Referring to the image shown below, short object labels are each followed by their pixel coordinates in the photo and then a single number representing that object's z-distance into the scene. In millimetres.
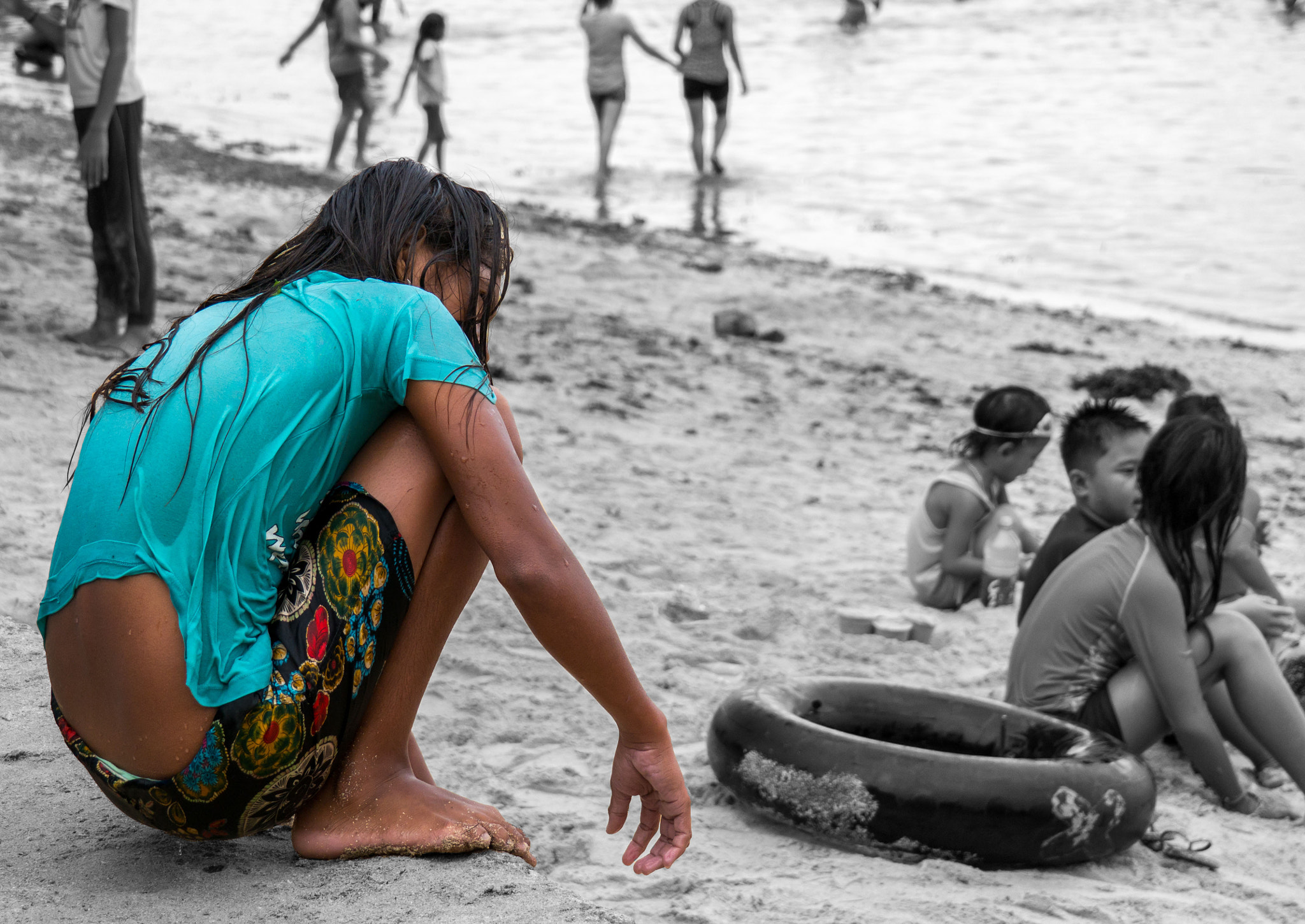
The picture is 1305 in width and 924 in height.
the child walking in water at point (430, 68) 11727
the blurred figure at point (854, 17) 28844
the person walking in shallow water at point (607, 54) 13070
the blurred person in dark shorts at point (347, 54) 10844
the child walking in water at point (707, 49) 13477
